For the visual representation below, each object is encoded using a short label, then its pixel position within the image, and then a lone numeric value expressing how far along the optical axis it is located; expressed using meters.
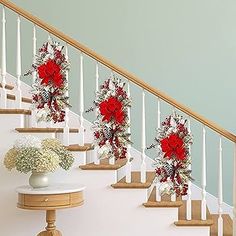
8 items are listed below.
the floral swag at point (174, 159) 4.56
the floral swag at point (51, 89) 4.66
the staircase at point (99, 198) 4.58
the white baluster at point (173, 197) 4.59
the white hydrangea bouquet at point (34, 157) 4.23
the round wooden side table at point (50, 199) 4.17
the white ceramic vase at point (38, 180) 4.32
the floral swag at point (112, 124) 4.61
